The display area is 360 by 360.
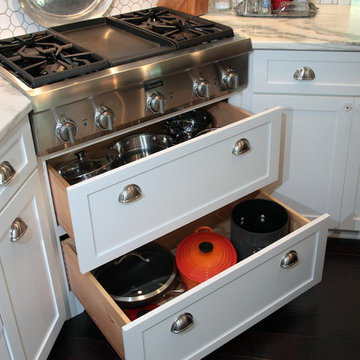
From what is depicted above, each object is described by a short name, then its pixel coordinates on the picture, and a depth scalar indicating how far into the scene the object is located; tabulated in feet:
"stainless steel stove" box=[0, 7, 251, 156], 4.99
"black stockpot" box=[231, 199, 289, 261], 5.88
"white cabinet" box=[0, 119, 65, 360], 4.57
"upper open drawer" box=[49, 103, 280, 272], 4.70
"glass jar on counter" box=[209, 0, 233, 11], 7.34
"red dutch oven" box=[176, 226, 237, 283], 5.73
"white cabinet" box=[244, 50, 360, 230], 6.18
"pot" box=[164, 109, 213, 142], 6.43
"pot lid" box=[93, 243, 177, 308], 5.51
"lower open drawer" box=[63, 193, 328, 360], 4.74
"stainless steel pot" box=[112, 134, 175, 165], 6.23
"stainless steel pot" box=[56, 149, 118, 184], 5.61
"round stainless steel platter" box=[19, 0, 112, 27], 6.27
